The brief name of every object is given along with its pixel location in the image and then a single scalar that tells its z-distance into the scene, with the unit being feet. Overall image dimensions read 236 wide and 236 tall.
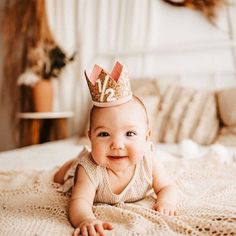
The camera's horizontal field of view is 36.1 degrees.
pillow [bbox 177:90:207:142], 7.18
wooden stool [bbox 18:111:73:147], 9.46
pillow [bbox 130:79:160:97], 7.86
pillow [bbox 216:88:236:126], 6.81
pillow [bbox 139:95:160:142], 7.30
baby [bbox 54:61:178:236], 2.92
